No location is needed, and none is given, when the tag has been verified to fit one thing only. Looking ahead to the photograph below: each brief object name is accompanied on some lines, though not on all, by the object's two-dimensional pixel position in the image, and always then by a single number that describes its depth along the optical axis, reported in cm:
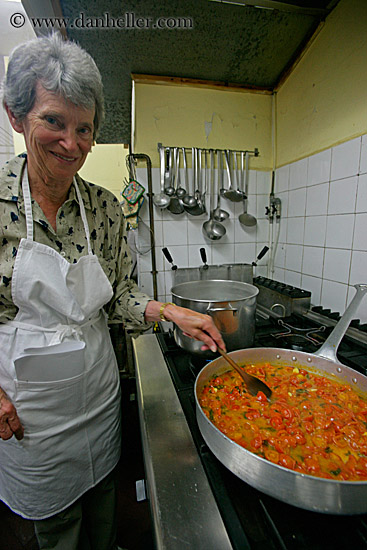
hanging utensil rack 169
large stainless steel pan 40
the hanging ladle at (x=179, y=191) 175
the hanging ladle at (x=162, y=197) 167
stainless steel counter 44
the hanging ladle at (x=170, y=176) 170
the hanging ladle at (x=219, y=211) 180
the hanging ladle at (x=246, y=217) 184
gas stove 42
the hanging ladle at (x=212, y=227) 180
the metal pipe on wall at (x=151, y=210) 165
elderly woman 67
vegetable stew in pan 56
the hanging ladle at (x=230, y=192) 178
